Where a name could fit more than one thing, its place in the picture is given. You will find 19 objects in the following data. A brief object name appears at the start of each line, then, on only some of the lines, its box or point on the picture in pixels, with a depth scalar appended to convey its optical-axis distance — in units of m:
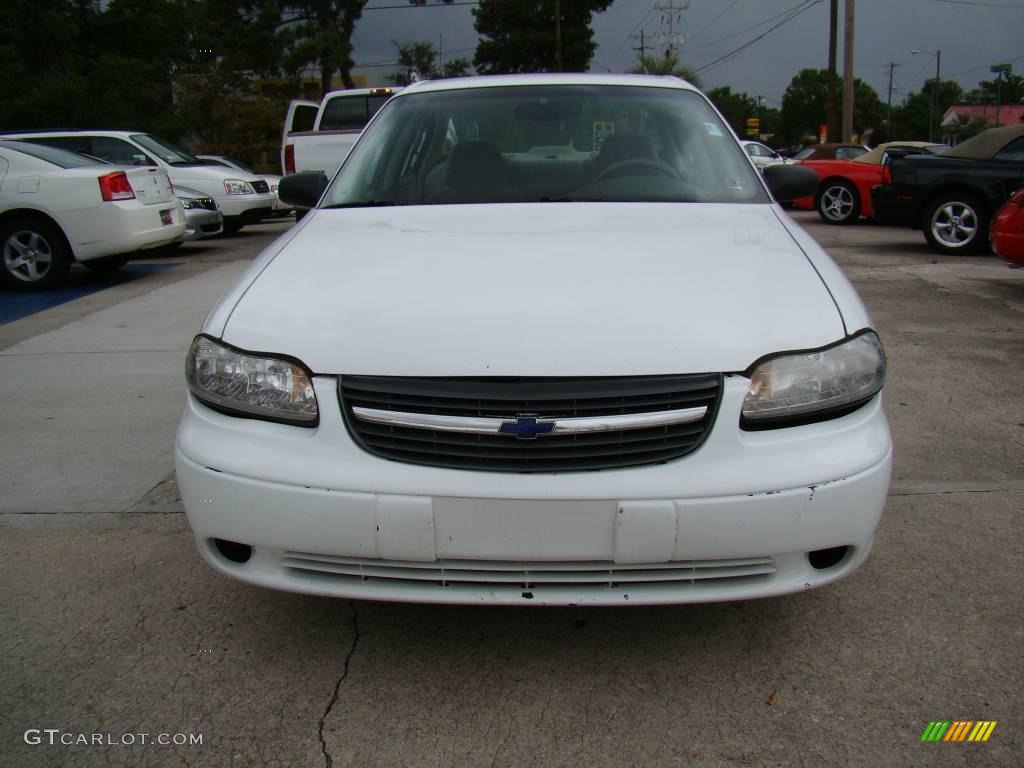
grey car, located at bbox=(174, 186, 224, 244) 12.42
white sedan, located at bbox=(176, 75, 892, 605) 2.11
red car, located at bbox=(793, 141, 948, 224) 13.51
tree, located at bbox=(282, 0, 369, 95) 37.97
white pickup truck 12.84
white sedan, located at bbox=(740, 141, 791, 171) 21.54
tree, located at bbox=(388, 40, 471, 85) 67.38
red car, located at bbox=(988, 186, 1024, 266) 7.11
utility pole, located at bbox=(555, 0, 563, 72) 49.78
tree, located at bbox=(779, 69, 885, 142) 99.56
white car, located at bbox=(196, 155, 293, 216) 15.47
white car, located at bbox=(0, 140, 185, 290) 8.66
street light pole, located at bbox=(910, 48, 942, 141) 75.72
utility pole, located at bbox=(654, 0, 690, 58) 69.81
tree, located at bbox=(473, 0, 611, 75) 54.34
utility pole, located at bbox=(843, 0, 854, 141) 24.66
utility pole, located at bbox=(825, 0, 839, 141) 28.42
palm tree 50.03
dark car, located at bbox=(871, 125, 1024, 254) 9.99
